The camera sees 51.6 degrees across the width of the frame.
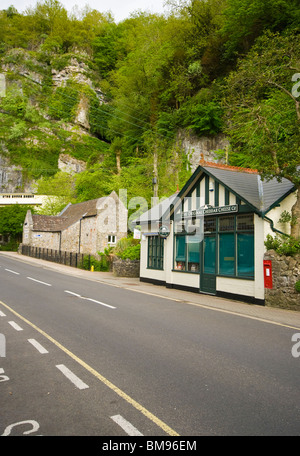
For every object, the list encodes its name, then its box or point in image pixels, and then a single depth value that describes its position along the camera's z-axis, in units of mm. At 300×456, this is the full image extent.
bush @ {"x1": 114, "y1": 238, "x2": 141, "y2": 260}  23719
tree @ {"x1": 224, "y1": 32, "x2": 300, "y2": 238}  12008
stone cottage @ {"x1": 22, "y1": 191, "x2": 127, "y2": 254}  35312
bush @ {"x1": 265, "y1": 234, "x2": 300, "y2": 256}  11453
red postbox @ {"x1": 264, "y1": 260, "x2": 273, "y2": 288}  11742
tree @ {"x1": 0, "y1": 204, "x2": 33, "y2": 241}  57250
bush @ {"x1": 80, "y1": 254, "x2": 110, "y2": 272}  28891
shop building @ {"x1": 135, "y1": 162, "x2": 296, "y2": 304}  12586
